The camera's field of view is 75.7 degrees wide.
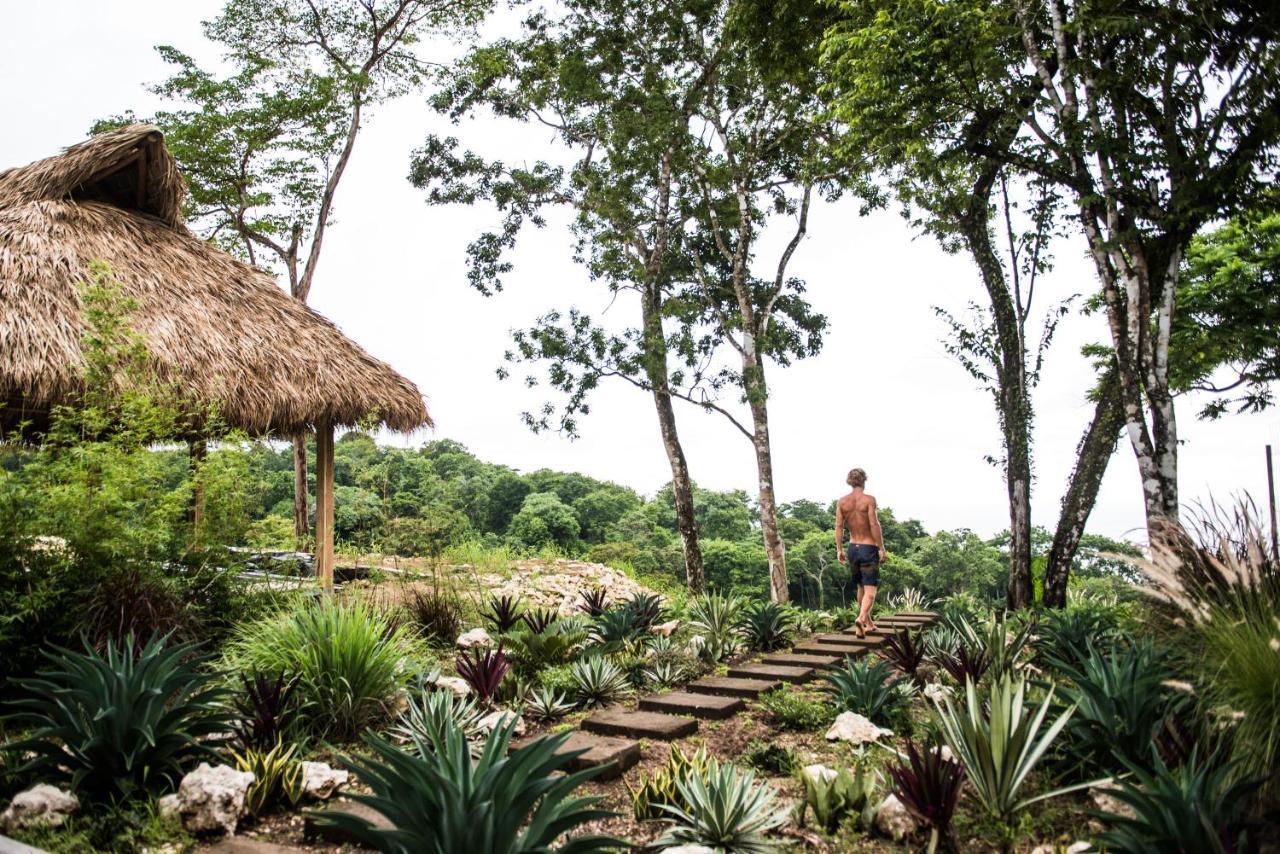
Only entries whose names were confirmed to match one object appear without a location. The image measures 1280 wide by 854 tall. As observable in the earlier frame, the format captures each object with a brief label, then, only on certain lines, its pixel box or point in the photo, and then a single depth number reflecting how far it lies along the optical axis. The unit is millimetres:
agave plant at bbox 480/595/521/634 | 8109
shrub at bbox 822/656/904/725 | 5156
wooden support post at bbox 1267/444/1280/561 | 10906
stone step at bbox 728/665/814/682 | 6654
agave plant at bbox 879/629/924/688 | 6188
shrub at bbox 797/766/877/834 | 3564
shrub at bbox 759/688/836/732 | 5320
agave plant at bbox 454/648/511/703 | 5520
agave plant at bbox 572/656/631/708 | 6027
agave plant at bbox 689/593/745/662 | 7802
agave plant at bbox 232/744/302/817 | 3850
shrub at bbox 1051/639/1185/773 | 3809
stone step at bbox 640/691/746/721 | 5613
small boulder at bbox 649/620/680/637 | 8525
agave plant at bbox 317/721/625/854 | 2635
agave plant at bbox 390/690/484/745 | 4523
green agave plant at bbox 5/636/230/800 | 3938
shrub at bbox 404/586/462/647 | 8031
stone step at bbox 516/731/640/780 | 4301
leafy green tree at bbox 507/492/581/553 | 29094
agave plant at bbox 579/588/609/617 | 9406
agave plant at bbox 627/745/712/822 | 3754
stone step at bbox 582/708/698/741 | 5047
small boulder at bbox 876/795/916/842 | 3400
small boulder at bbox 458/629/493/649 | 7080
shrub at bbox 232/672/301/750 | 4461
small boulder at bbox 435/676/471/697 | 5698
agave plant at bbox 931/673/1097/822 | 3479
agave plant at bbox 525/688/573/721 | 5598
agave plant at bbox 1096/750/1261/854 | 2723
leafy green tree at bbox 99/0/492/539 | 17547
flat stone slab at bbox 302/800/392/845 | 3607
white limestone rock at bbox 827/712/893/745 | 4773
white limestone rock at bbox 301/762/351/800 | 3977
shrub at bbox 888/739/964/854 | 3250
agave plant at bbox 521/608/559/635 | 7488
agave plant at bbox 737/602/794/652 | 8562
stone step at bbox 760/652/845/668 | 7199
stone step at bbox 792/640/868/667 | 7789
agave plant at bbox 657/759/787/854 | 3285
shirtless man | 8664
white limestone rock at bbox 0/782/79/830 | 3693
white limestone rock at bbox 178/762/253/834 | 3613
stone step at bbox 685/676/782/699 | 6176
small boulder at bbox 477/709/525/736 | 4941
